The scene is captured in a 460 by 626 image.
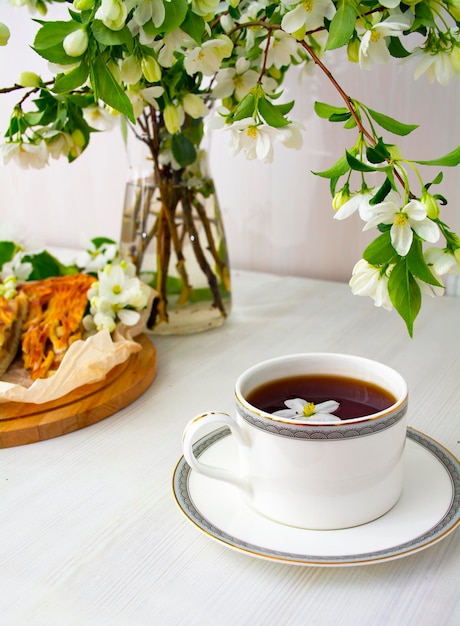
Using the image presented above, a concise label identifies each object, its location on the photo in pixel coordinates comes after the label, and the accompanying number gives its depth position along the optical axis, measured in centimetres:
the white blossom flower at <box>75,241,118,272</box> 86
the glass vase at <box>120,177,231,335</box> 81
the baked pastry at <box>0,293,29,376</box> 74
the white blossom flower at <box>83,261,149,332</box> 76
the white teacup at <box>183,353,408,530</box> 44
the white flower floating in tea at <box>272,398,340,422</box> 47
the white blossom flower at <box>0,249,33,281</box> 86
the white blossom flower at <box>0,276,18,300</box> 79
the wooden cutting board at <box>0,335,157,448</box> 63
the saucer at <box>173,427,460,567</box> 43
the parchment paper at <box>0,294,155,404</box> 64
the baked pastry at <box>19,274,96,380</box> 74
